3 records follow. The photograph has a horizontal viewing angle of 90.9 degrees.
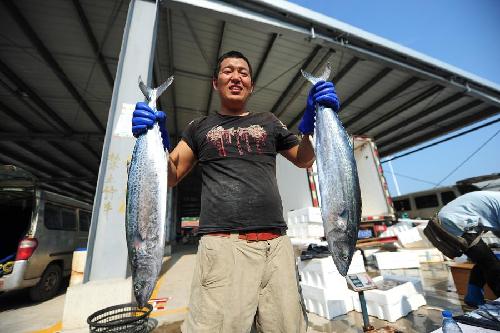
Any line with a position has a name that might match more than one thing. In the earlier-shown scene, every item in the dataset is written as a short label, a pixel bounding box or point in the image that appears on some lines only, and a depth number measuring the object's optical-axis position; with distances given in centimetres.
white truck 716
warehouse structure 418
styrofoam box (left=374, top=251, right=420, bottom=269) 637
